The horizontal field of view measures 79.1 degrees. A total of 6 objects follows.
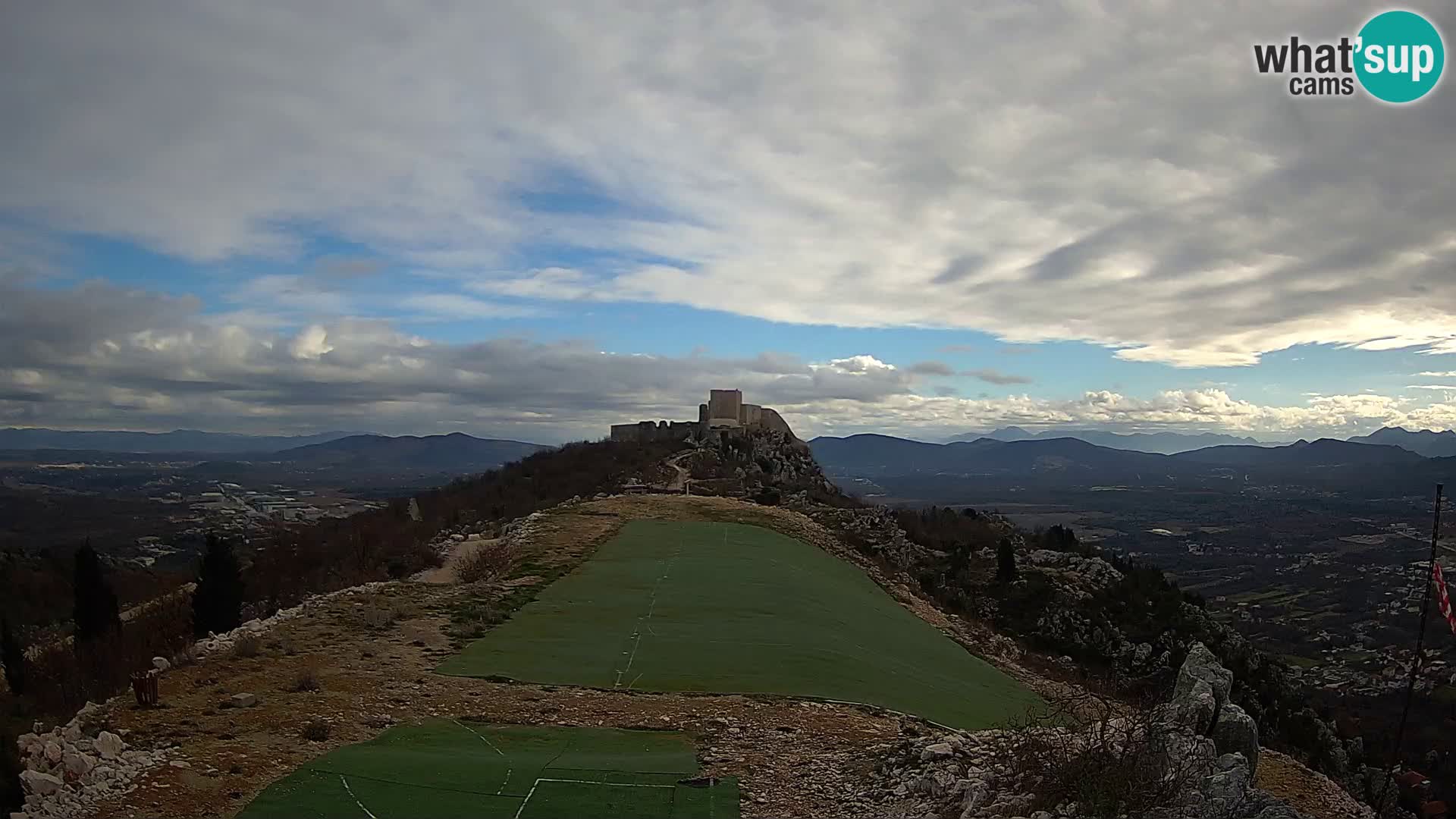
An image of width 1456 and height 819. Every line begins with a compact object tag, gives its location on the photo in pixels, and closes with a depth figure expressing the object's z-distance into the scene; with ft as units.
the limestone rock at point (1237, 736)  28.94
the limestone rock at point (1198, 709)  28.96
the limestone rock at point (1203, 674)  31.14
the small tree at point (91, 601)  82.38
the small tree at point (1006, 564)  144.87
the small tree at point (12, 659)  65.41
